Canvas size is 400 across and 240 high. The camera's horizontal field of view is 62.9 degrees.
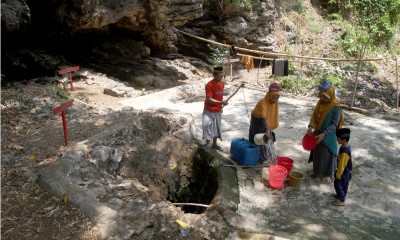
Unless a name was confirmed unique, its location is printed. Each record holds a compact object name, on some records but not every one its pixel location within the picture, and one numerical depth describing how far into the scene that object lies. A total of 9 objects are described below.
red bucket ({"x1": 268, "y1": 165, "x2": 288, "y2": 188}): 5.13
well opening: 5.62
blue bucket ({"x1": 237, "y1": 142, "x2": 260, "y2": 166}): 5.70
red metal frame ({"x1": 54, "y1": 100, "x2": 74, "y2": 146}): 4.92
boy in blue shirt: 4.64
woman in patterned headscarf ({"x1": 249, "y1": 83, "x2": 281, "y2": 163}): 5.43
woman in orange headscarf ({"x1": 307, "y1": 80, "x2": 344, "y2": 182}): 5.17
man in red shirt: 5.76
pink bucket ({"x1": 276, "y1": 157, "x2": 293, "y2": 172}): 5.67
